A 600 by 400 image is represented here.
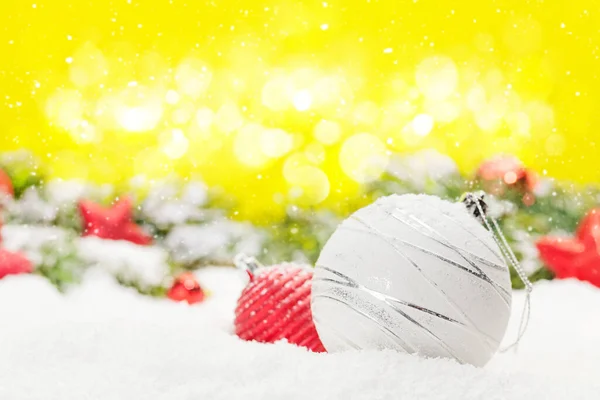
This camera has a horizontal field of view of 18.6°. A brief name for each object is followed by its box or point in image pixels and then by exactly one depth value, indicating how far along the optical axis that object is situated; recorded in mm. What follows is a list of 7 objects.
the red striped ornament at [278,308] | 729
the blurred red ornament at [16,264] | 877
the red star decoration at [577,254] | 914
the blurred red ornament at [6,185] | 938
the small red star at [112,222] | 946
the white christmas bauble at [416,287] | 664
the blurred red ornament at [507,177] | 941
